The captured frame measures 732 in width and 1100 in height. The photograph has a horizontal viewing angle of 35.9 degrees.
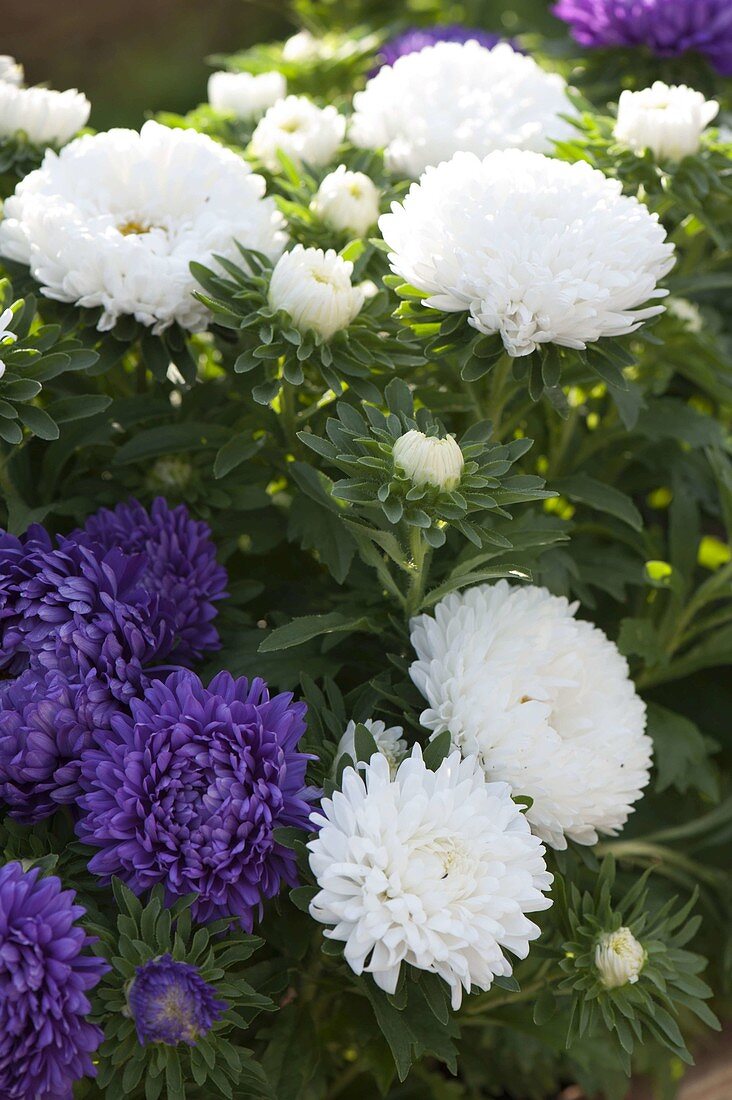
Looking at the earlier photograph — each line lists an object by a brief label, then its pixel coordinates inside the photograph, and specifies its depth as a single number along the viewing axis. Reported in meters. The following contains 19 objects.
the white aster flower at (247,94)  1.22
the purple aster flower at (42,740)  0.75
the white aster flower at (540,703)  0.80
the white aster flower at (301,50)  1.43
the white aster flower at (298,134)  1.06
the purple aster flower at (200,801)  0.71
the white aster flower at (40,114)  1.00
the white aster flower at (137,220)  0.86
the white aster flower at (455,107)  1.07
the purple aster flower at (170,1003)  0.67
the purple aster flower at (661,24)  1.23
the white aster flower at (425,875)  0.68
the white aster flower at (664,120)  0.98
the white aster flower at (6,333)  0.79
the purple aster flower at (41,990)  0.64
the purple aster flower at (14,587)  0.80
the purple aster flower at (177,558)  0.86
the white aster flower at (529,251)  0.79
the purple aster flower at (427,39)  1.40
